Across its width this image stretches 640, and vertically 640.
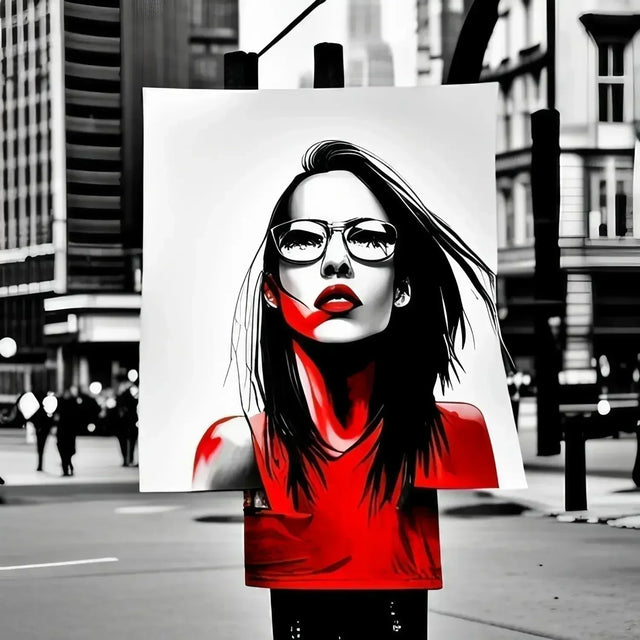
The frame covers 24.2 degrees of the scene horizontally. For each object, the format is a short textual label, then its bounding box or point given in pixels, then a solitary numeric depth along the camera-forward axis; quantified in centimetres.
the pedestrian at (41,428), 1883
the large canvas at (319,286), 339
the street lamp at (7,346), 3123
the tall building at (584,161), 2494
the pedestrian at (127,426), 2008
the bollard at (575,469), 1170
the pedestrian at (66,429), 1747
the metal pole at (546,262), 1691
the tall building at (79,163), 2552
